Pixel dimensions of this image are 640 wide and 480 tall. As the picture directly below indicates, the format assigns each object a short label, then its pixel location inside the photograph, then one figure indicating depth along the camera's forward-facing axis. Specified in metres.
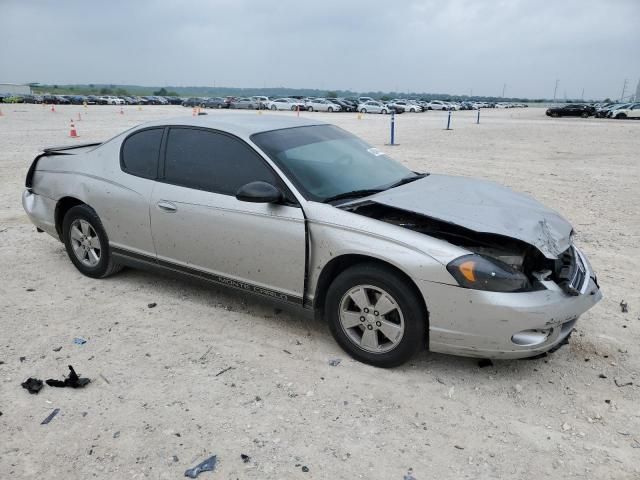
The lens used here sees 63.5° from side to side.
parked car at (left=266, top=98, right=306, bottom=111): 52.34
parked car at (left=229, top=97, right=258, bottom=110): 56.72
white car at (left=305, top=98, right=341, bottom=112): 51.40
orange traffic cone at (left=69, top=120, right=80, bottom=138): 18.17
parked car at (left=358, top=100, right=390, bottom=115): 48.81
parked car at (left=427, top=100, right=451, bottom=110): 66.07
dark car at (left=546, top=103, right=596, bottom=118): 45.75
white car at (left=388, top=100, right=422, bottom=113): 54.59
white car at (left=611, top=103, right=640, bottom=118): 41.43
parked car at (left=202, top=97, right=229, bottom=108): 59.94
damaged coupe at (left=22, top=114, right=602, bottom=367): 3.13
